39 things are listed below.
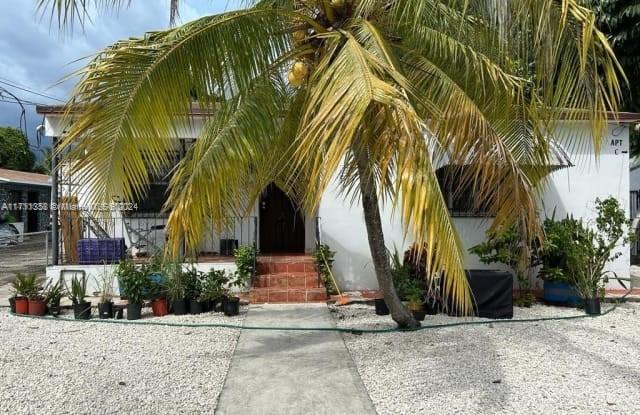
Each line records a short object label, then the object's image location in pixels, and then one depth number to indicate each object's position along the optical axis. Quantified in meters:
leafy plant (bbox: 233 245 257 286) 9.23
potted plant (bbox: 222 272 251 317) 7.97
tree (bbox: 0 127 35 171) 33.97
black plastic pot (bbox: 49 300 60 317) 8.17
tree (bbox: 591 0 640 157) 13.11
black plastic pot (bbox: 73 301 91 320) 7.92
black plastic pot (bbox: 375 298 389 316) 7.95
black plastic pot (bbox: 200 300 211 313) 8.27
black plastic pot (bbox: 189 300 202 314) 8.20
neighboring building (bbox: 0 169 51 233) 24.17
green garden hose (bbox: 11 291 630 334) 6.87
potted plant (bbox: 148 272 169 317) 8.16
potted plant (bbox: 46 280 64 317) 8.16
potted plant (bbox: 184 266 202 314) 8.22
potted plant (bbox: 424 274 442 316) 7.72
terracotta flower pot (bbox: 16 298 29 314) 8.13
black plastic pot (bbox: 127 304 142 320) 7.89
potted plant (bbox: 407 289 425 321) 7.33
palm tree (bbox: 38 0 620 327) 3.42
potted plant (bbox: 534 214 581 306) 8.54
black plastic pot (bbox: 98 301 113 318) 7.92
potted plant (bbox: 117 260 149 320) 7.91
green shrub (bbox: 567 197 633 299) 8.20
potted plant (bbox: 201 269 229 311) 8.26
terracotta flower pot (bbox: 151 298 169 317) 8.16
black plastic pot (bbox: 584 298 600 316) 8.04
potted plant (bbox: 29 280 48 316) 8.10
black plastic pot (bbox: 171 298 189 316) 8.16
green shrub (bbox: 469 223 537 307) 8.66
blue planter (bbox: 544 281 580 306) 8.63
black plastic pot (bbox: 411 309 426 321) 7.32
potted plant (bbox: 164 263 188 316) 8.16
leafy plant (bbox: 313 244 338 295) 9.44
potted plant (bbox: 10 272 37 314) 8.13
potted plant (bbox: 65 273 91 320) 7.93
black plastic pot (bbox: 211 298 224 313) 8.23
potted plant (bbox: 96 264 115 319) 7.93
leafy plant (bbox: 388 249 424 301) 7.80
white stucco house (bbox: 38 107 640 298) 9.82
